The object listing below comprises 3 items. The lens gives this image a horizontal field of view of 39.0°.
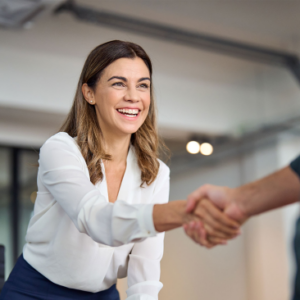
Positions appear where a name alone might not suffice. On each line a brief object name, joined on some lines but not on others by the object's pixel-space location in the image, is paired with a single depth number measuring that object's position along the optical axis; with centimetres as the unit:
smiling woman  121
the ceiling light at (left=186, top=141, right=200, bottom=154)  578
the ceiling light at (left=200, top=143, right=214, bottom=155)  582
